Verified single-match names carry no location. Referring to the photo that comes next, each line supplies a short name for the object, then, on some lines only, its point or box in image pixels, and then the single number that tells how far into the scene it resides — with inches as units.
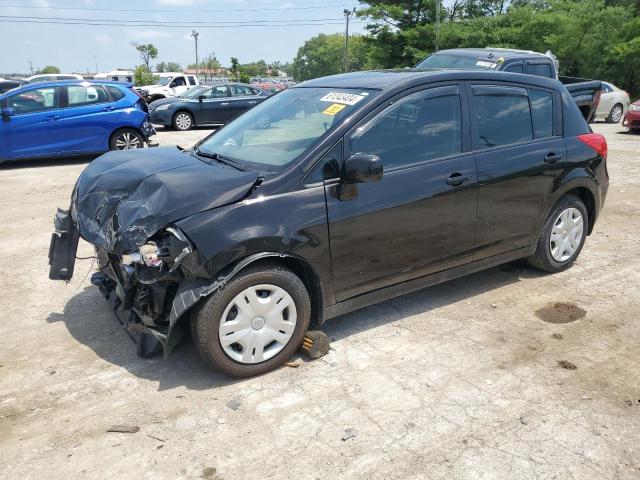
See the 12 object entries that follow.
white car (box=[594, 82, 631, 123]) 711.7
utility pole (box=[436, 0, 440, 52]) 1236.5
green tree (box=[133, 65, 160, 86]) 2062.0
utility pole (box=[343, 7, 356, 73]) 2645.2
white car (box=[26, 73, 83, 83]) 1125.9
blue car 412.8
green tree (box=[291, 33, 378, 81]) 4142.7
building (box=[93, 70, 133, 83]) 1854.1
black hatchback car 127.8
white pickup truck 928.3
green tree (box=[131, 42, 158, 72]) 3358.8
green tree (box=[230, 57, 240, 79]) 2861.7
